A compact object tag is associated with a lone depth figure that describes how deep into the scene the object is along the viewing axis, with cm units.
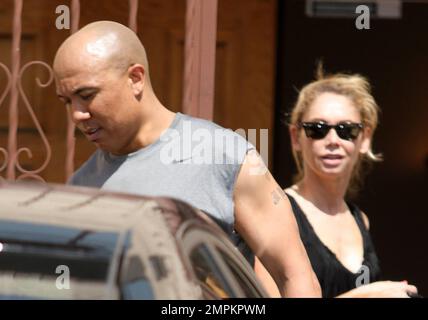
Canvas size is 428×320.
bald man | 818
